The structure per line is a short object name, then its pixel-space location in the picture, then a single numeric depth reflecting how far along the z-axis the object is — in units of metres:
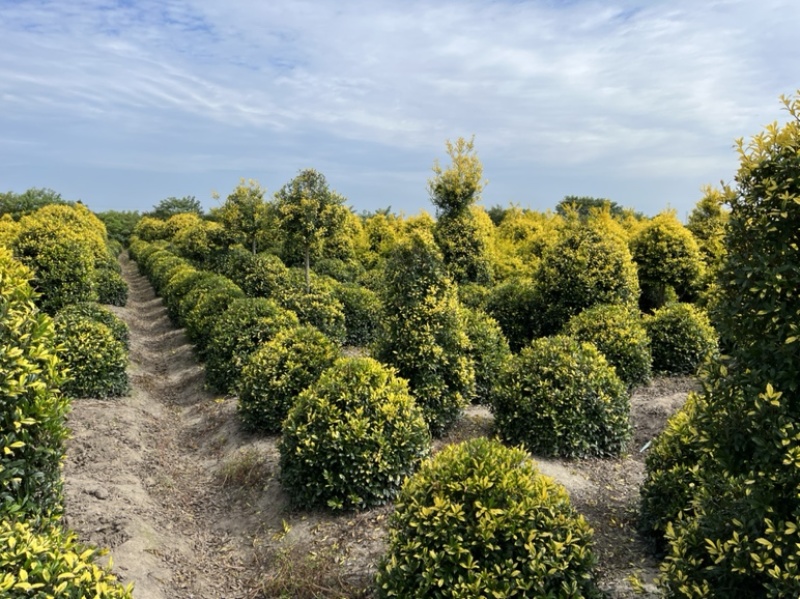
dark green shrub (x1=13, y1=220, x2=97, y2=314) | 10.34
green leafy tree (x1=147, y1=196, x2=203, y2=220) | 66.75
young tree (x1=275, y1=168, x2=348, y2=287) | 12.82
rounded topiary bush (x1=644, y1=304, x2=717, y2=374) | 9.08
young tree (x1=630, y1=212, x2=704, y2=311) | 12.65
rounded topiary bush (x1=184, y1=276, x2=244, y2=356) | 11.10
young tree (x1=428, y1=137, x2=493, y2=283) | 12.98
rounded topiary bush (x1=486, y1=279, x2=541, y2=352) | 10.05
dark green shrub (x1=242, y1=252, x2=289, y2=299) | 13.11
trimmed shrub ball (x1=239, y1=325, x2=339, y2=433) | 7.15
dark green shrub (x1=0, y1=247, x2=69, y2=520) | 2.85
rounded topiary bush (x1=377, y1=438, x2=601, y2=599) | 3.41
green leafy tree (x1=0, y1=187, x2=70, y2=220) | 47.50
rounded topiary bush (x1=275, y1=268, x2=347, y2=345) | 11.10
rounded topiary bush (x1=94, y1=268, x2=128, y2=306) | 17.78
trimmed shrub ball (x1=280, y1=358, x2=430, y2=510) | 5.22
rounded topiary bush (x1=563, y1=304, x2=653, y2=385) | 8.12
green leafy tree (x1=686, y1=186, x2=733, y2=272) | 14.20
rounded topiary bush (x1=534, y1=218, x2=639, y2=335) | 9.27
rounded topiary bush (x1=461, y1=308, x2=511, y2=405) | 7.61
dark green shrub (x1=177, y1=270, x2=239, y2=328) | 12.80
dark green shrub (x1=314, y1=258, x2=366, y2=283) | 16.67
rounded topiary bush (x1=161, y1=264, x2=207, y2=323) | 14.99
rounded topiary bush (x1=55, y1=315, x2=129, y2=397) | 8.24
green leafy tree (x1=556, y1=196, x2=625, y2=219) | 41.76
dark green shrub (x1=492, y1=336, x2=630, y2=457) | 6.14
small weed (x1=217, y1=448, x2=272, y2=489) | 6.29
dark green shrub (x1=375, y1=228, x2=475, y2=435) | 6.61
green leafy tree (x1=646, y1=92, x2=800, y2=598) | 2.68
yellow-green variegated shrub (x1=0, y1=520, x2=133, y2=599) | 2.39
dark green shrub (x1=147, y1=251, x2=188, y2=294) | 19.42
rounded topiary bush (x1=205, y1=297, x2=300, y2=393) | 9.05
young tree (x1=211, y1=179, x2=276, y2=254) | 17.06
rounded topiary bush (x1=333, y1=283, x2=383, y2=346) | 12.20
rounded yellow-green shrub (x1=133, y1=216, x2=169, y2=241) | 39.78
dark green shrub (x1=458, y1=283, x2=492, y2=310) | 11.22
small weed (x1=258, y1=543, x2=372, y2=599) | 4.30
